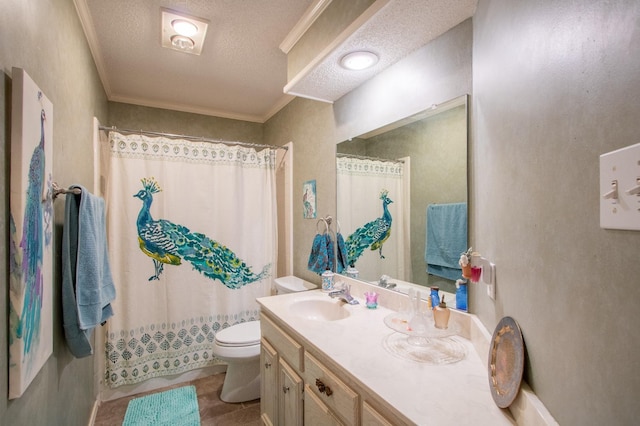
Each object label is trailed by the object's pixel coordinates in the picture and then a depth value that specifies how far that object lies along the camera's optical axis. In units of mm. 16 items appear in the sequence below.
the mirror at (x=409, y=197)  1394
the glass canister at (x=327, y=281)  2145
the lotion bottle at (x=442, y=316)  1263
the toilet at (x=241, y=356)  2197
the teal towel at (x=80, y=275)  1296
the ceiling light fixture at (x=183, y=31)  1772
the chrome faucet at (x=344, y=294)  1832
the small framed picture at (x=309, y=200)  2529
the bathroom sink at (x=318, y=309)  1853
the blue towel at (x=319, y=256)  2213
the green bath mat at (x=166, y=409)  2076
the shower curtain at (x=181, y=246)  2336
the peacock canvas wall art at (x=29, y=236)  849
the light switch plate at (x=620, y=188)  397
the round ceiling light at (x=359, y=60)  1573
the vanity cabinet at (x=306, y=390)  993
